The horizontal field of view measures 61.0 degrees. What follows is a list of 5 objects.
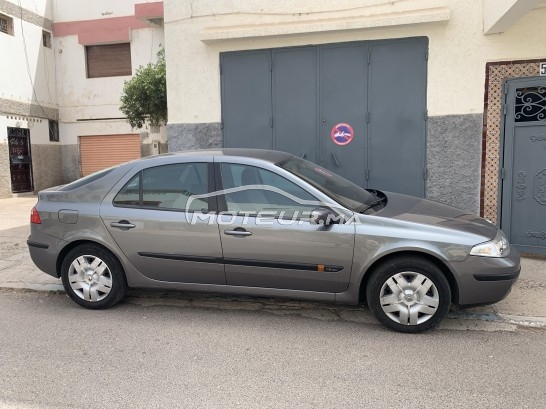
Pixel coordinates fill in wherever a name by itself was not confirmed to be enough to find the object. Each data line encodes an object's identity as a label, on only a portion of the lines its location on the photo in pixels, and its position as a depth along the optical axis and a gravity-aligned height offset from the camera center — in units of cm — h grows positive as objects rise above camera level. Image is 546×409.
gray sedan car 398 -76
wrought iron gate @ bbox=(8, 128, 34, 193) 1534 -4
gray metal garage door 696 +76
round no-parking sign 724 +32
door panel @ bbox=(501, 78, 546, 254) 641 -18
